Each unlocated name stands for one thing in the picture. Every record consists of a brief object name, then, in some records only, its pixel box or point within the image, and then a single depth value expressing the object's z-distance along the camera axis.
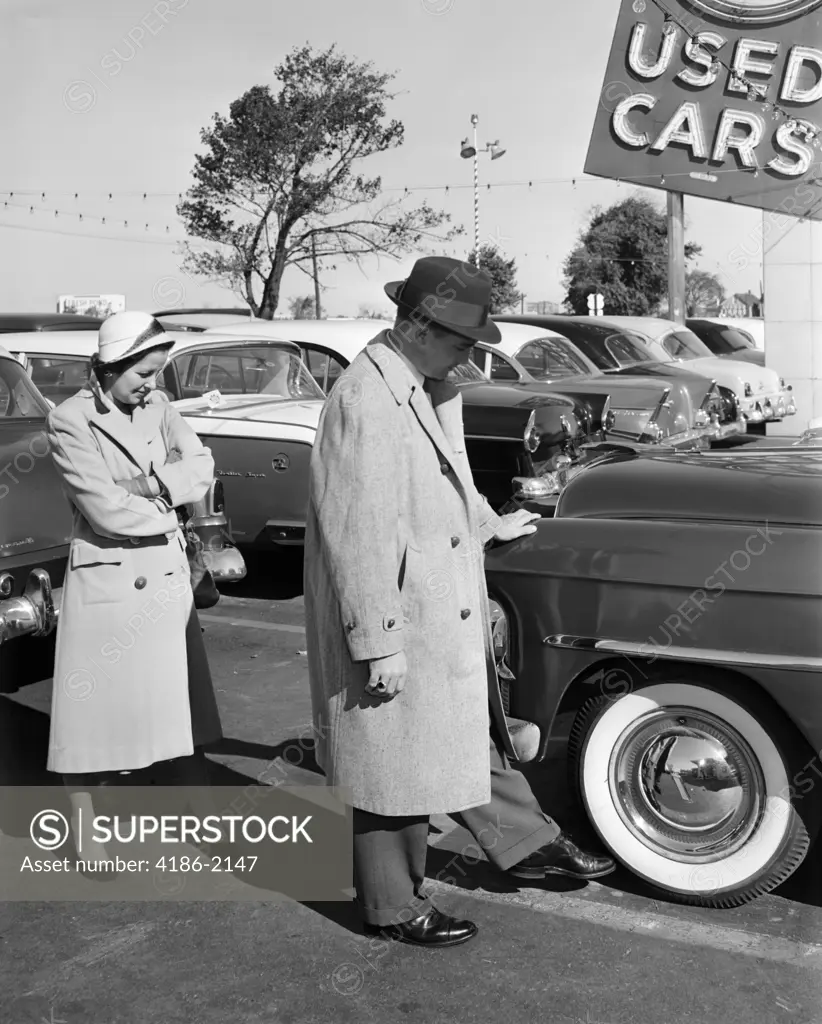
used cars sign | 16.38
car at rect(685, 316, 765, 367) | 22.00
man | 2.96
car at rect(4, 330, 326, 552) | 7.48
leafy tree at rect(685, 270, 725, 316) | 62.50
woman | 3.51
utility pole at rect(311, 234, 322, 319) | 26.05
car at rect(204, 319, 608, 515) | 8.15
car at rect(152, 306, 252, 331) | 16.01
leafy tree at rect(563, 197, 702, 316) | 51.50
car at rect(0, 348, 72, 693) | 4.57
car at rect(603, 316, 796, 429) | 14.42
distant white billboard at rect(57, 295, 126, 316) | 40.16
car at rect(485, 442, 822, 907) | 3.17
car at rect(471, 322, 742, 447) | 9.61
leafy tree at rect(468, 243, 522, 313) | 41.86
